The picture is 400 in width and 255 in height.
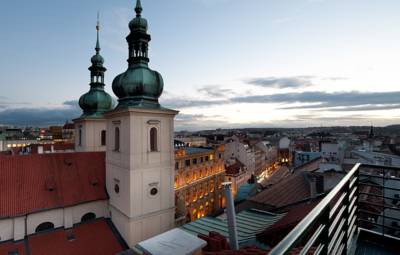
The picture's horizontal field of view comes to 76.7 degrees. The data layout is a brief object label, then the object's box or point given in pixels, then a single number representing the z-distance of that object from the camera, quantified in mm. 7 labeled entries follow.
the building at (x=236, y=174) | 45881
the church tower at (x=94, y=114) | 21328
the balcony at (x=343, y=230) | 1605
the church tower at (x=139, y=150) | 14688
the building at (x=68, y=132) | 91762
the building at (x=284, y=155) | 89288
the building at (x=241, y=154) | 55000
